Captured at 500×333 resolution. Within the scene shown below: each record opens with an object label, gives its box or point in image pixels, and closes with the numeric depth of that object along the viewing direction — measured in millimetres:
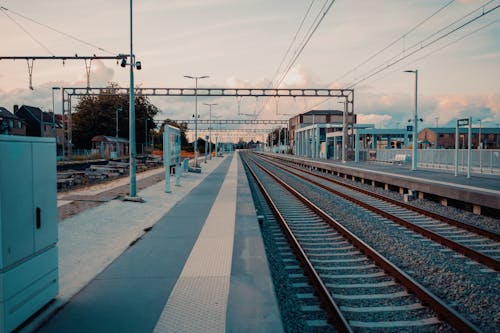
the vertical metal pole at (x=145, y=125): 76488
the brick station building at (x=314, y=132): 64781
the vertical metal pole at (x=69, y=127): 37959
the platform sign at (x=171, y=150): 18906
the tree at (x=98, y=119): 75688
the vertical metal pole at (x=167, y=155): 18844
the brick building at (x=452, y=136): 79562
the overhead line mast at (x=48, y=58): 19734
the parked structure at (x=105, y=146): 62719
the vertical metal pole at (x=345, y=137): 40975
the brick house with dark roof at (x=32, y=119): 80150
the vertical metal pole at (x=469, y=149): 21497
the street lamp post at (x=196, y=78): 44062
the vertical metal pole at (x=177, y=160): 22203
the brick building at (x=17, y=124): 60250
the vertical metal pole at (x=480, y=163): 27447
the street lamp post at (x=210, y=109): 65606
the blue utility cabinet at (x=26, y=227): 4398
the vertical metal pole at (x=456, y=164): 24797
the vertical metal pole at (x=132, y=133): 15975
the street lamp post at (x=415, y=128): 29672
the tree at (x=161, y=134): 95925
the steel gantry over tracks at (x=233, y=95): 36219
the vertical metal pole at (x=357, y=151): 47725
